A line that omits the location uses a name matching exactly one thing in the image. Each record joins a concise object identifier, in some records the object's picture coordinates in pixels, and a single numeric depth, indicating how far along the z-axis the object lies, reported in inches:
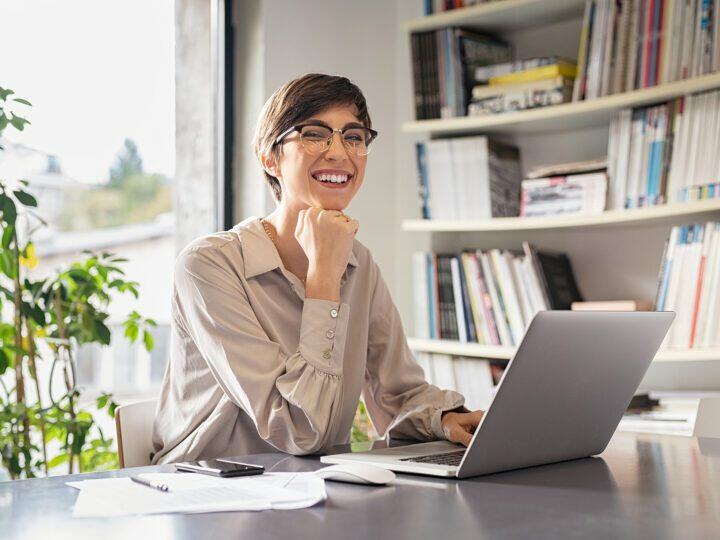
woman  58.4
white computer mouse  42.9
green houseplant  84.7
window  104.7
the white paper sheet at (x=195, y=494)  37.9
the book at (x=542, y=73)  109.1
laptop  44.4
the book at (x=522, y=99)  108.7
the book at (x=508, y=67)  110.2
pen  41.9
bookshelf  101.8
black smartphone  46.0
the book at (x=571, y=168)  106.0
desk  34.3
